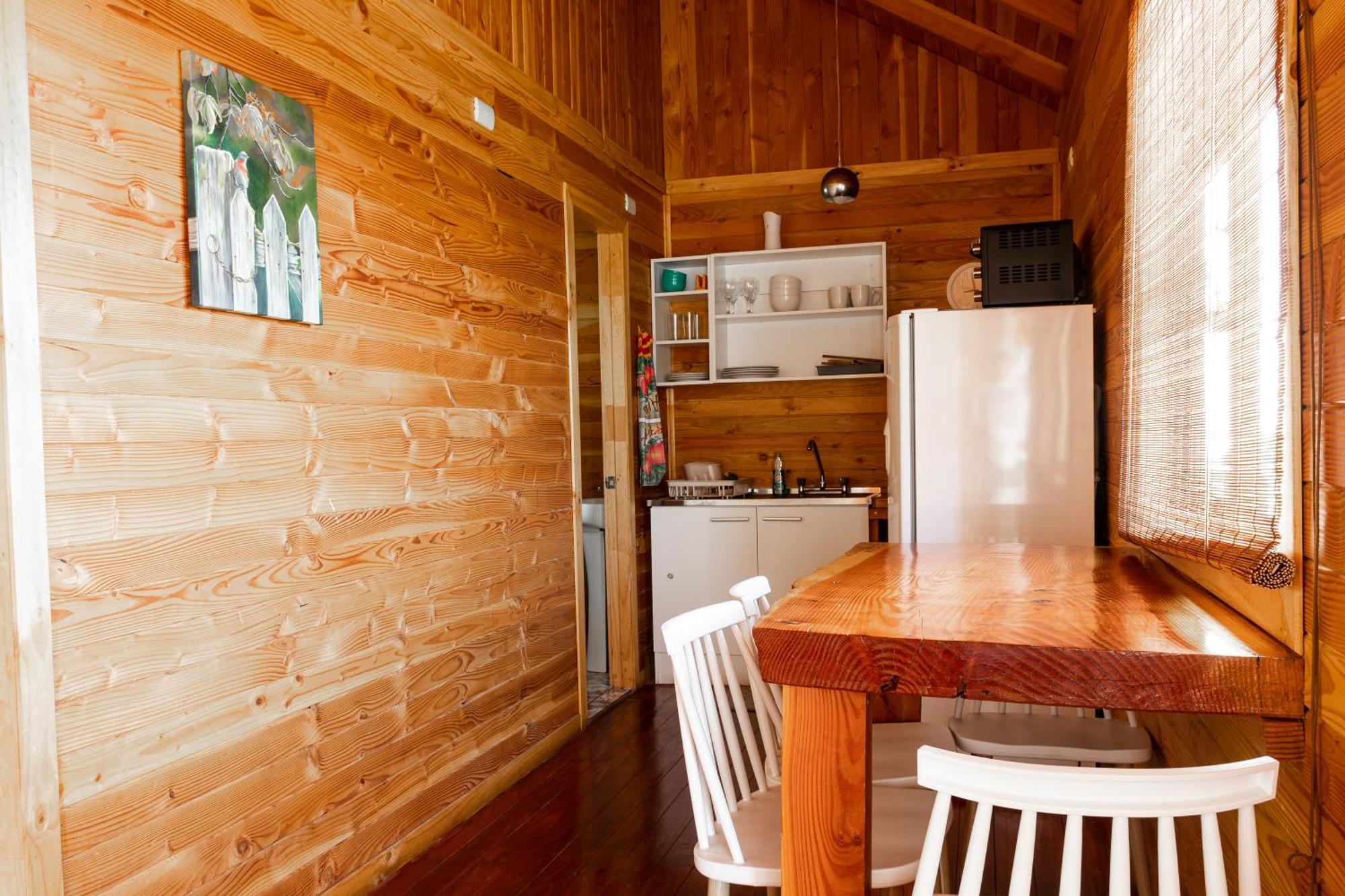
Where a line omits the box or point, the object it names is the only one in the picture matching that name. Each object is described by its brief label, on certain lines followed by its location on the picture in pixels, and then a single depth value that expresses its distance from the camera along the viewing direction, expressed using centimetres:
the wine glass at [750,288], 500
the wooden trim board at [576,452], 393
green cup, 504
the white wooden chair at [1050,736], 200
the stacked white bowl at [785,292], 495
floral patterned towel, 477
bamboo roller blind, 135
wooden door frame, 462
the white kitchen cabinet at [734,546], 448
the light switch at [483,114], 322
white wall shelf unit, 501
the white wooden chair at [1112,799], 98
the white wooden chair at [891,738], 196
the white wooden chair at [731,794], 161
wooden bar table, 125
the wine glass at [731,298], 514
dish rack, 485
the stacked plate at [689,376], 506
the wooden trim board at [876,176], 488
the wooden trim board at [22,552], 164
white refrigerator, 315
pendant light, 423
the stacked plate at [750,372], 499
